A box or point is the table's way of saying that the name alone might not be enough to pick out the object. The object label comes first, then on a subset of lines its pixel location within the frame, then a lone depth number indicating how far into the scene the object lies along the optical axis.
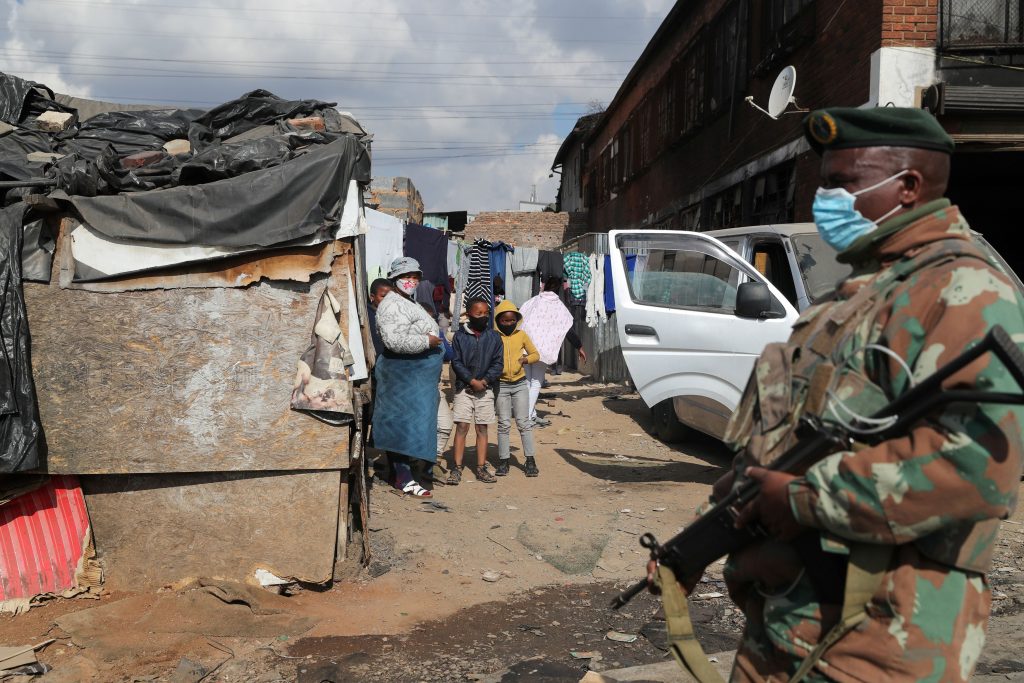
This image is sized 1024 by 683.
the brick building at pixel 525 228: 25.12
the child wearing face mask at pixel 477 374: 7.38
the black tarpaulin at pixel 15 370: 4.22
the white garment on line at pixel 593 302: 11.77
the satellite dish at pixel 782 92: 9.55
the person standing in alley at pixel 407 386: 6.53
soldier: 1.43
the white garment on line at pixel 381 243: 9.45
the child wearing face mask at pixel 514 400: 7.63
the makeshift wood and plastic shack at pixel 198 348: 4.52
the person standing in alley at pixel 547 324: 10.15
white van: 6.27
